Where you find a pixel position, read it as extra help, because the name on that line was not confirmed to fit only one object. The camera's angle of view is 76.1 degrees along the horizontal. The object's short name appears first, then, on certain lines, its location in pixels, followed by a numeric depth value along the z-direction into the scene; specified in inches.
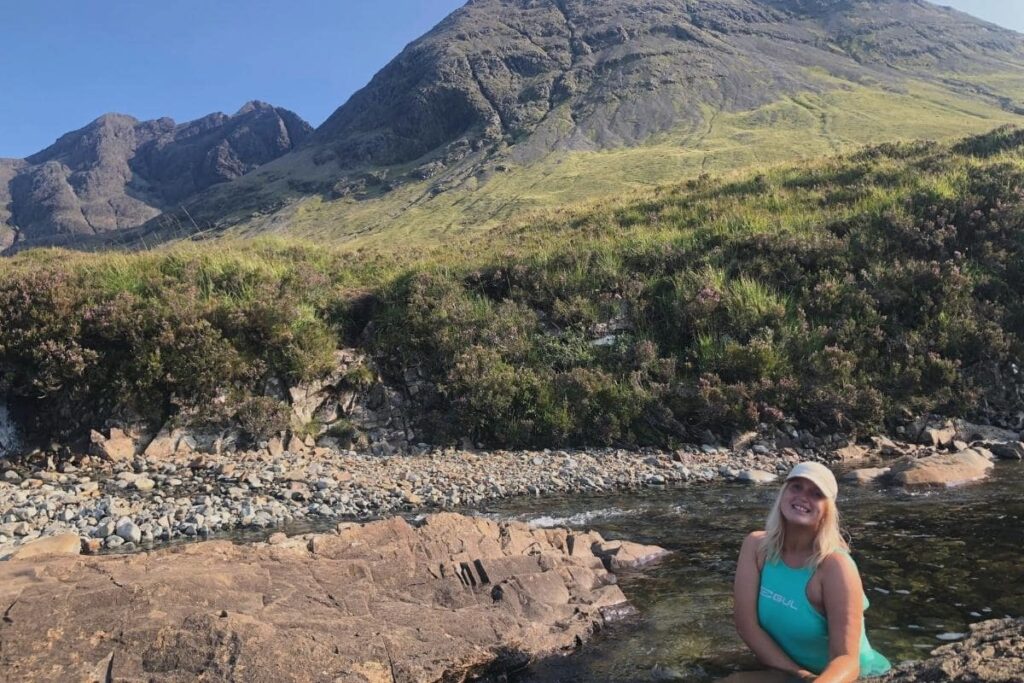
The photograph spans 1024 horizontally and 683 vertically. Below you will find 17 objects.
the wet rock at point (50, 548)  246.9
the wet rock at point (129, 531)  370.9
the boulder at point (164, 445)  515.2
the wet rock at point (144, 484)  448.5
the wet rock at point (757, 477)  448.8
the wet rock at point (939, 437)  500.1
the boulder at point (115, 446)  503.2
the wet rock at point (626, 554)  302.0
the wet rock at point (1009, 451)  460.4
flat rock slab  189.0
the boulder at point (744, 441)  523.2
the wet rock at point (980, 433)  502.9
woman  161.6
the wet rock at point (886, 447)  494.9
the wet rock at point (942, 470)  398.6
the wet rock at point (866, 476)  416.8
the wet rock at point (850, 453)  488.7
